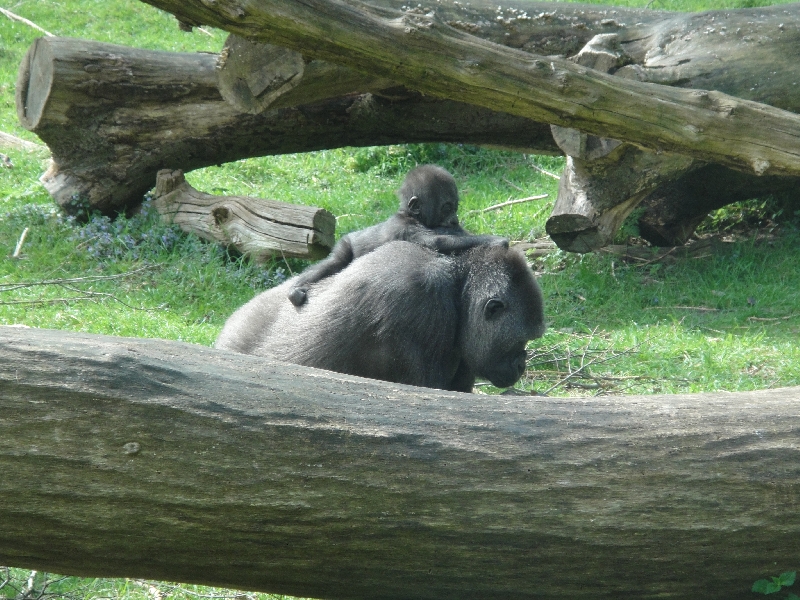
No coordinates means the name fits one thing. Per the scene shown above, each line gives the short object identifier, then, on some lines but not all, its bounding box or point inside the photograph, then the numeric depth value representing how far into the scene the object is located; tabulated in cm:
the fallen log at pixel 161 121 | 1440
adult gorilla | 855
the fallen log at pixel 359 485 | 476
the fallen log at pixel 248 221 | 1373
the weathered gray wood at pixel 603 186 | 1246
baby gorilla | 959
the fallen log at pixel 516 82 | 877
